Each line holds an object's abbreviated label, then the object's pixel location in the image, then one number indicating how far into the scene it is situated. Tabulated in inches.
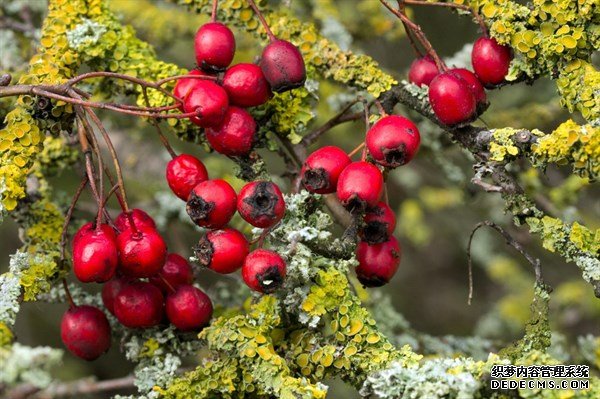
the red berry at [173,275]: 17.6
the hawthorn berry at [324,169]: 17.2
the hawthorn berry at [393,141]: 17.0
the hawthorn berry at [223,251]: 17.0
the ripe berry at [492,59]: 17.3
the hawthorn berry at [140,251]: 17.0
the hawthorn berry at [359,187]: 16.9
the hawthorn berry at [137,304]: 17.4
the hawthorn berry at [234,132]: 17.4
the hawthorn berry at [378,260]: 17.6
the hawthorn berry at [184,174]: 17.3
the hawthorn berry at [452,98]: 17.1
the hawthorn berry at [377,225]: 17.4
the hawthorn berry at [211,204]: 17.0
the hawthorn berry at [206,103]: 17.1
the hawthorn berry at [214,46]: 17.4
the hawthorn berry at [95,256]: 16.8
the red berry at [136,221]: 17.2
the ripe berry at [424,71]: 17.9
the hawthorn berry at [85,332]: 17.6
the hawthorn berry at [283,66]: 17.2
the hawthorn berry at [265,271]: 16.7
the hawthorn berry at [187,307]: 17.4
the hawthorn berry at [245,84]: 17.3
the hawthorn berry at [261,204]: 16.9
